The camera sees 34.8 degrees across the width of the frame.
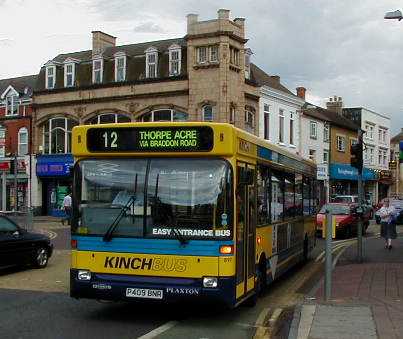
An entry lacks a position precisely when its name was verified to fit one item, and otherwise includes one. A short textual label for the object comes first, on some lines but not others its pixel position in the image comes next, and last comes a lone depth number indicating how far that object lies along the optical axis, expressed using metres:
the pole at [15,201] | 44.68
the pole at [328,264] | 10.16
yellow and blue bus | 8.40
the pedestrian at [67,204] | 33.57
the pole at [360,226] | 16.06
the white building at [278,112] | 44.34
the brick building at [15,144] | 48.12
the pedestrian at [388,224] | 19.80
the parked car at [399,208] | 38.08
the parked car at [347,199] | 42.53
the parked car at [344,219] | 26.66
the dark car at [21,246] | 14.27
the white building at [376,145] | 66.69
